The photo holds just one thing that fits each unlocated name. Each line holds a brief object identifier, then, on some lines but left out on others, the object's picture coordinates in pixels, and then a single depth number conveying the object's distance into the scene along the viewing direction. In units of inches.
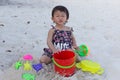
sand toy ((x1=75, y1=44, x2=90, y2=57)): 58.9
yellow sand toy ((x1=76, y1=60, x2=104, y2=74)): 53.2
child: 54.9
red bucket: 50.1
